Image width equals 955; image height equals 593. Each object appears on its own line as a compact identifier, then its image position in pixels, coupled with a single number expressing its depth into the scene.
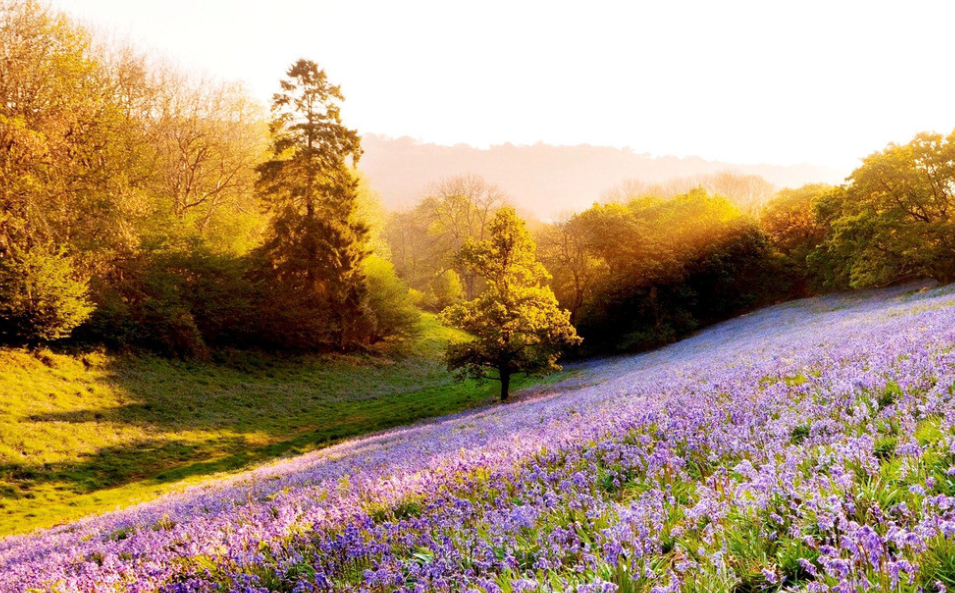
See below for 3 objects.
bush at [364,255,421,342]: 42.72
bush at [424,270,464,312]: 69.19
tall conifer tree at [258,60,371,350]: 36.81
